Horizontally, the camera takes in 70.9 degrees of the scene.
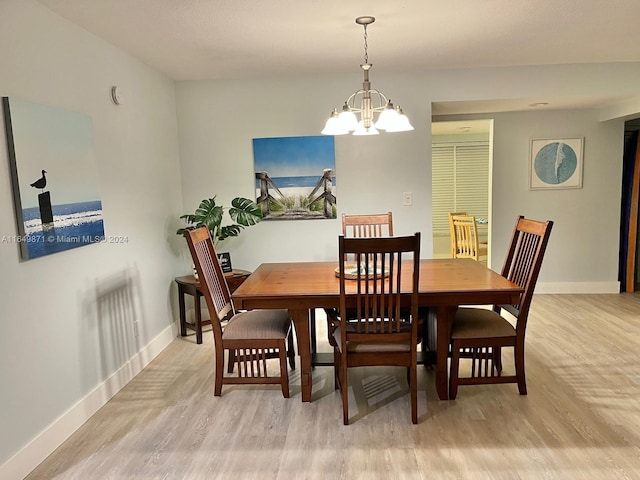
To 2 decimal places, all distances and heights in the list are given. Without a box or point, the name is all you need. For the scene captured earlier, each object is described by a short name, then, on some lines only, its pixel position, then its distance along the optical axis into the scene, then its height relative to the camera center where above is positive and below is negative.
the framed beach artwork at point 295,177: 4.04 +0.09
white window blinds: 7.07 +0.05
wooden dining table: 2.37 -0.57
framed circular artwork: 4.71 +0.15
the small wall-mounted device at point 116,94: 2.94 +0.65
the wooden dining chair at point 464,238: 5.14 -0.67
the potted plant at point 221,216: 3.71 -0.22
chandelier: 2.44 +0.35
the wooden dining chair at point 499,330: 2.52 -0.85
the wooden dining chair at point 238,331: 2.62 -0.83
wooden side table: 3.58 -0.78
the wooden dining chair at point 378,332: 2.25 -0.76
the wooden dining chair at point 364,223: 3.56 -0.30
